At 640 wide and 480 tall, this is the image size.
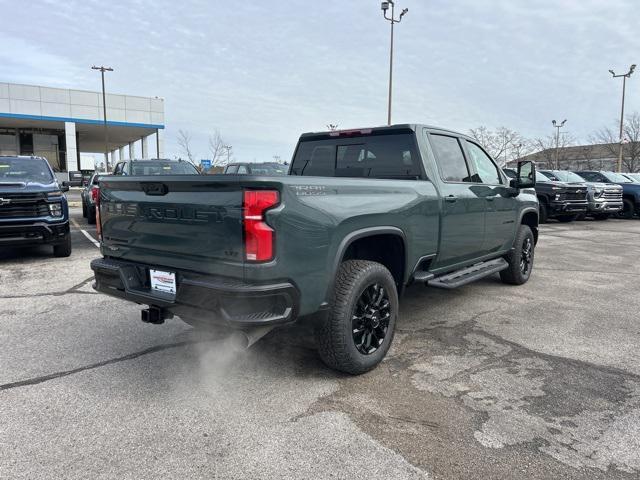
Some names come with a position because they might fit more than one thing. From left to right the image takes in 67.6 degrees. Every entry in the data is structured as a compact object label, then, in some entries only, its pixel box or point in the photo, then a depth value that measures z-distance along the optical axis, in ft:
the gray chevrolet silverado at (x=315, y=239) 9.11
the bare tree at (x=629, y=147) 139.13
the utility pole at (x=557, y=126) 144.25
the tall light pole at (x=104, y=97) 110.42
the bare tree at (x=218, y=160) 183.77
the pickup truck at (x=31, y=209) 24.38
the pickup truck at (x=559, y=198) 50.85
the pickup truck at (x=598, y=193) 55.93
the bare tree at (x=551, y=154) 172.24
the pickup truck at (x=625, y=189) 61.52
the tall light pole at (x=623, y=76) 103.96
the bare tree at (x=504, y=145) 152.46
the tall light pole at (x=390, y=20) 71.88
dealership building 117.39
